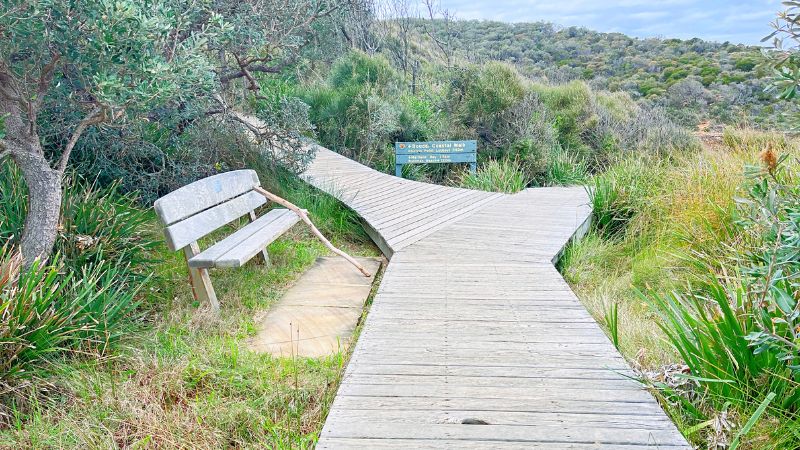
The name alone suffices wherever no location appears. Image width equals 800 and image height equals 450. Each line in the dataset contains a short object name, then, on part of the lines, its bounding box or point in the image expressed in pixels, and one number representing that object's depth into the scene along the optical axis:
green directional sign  9.31
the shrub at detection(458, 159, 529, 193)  8.61
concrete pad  3.59
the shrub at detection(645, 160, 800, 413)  2.30
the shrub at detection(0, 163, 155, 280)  3.90
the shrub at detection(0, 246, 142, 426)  2.86
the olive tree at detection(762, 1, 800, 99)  2.13
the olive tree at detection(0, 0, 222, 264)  3.24
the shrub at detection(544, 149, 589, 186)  9.69
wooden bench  3.82
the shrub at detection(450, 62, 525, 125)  10.78
